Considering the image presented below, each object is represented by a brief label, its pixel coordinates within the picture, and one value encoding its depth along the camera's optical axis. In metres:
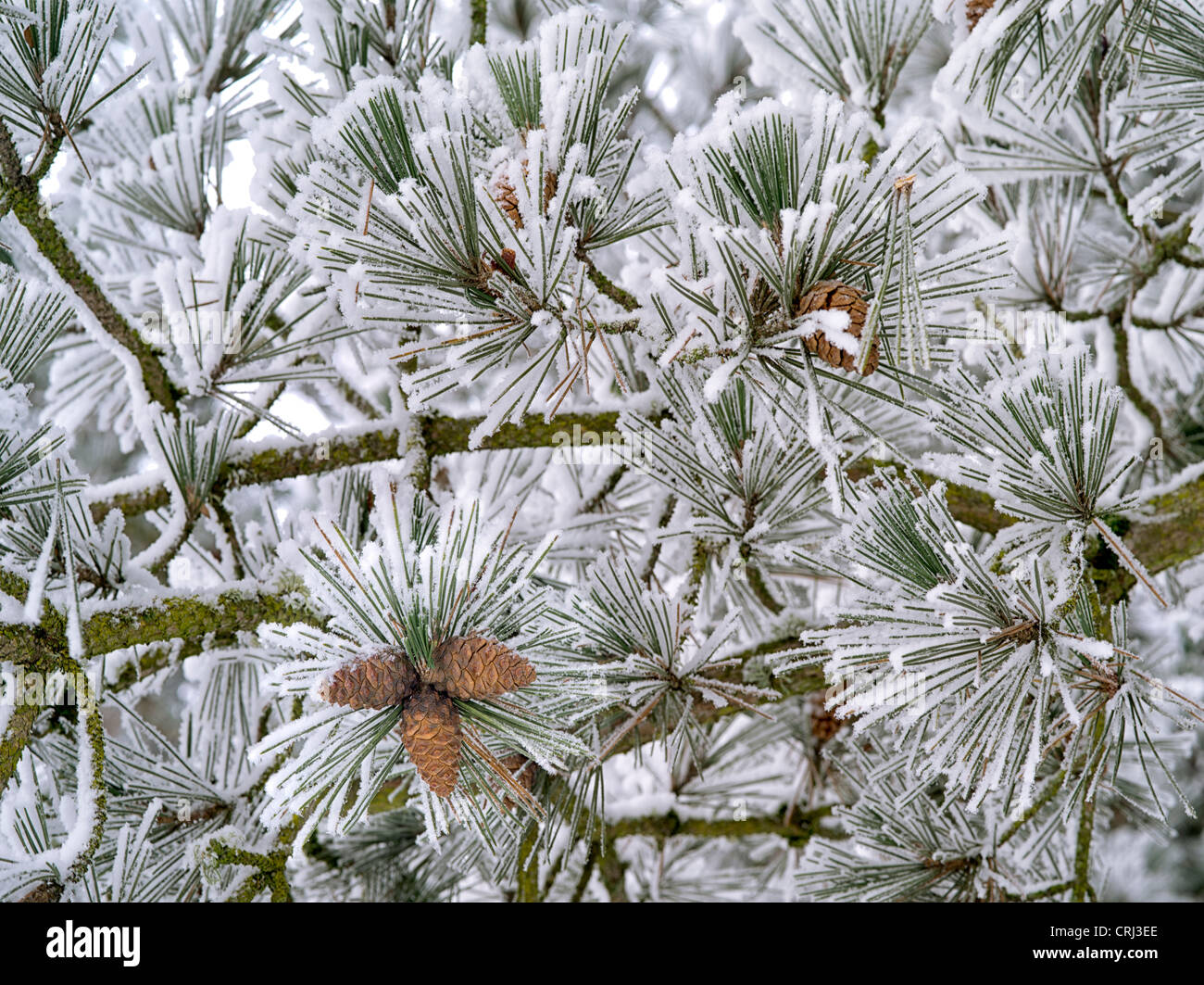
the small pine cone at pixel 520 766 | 2.57
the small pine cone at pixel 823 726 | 3.30
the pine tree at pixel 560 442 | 2.31
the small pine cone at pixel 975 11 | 2.66
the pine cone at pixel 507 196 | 2.36
